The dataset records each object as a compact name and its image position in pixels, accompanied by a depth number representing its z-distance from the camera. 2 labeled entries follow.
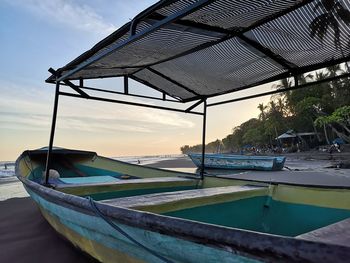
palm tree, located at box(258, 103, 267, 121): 63.05
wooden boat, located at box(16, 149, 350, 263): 1.12
